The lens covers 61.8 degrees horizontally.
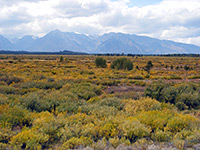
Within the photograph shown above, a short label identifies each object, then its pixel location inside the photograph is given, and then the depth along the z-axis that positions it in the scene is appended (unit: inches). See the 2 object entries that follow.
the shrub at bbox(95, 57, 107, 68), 1695.0
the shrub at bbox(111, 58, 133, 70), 1372.5
